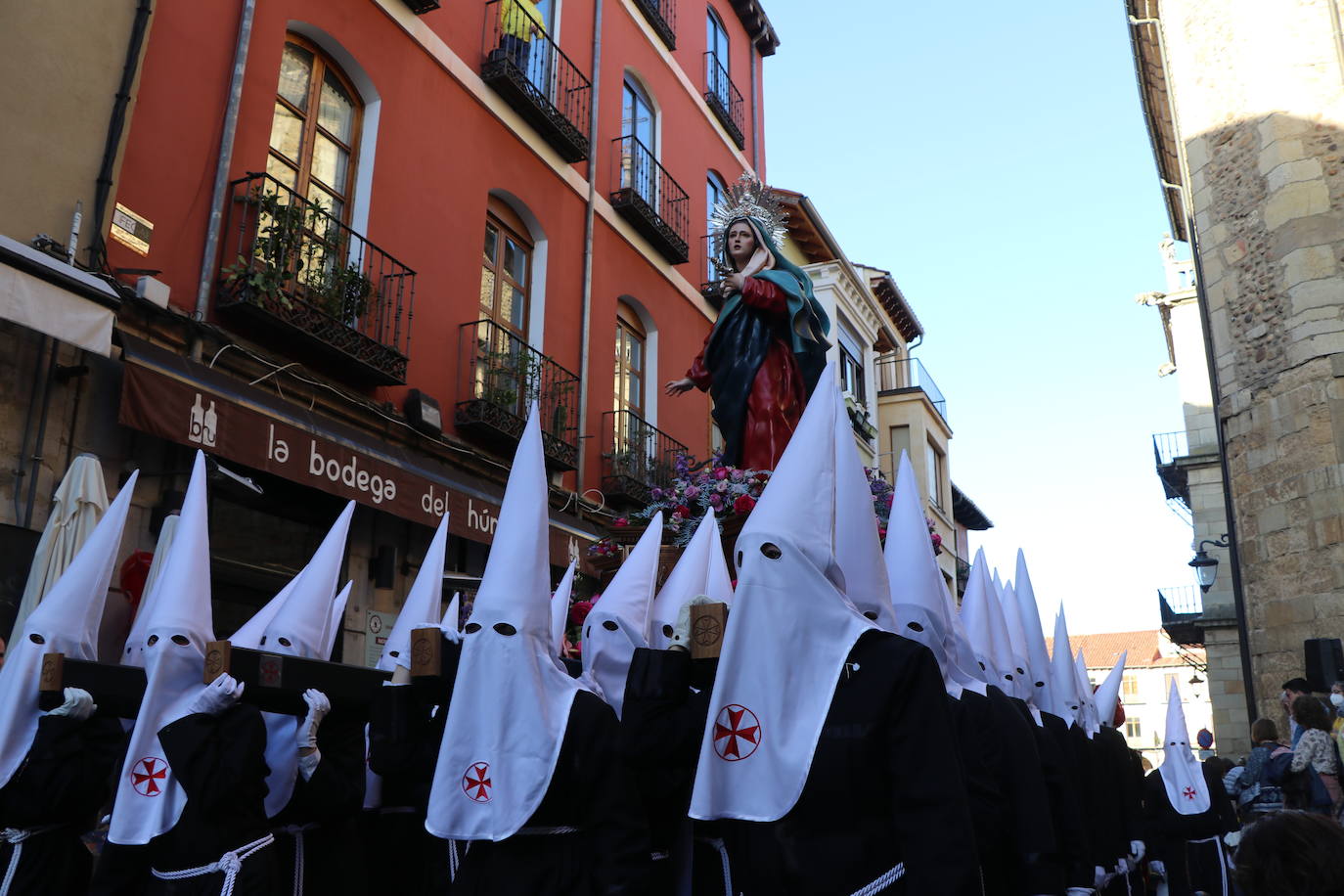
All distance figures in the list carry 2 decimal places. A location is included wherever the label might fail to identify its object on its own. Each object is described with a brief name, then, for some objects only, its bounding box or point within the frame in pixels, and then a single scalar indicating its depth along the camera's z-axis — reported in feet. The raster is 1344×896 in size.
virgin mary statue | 22.66
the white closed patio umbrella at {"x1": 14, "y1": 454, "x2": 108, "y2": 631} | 20.65
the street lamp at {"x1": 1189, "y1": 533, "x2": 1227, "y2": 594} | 64.03
